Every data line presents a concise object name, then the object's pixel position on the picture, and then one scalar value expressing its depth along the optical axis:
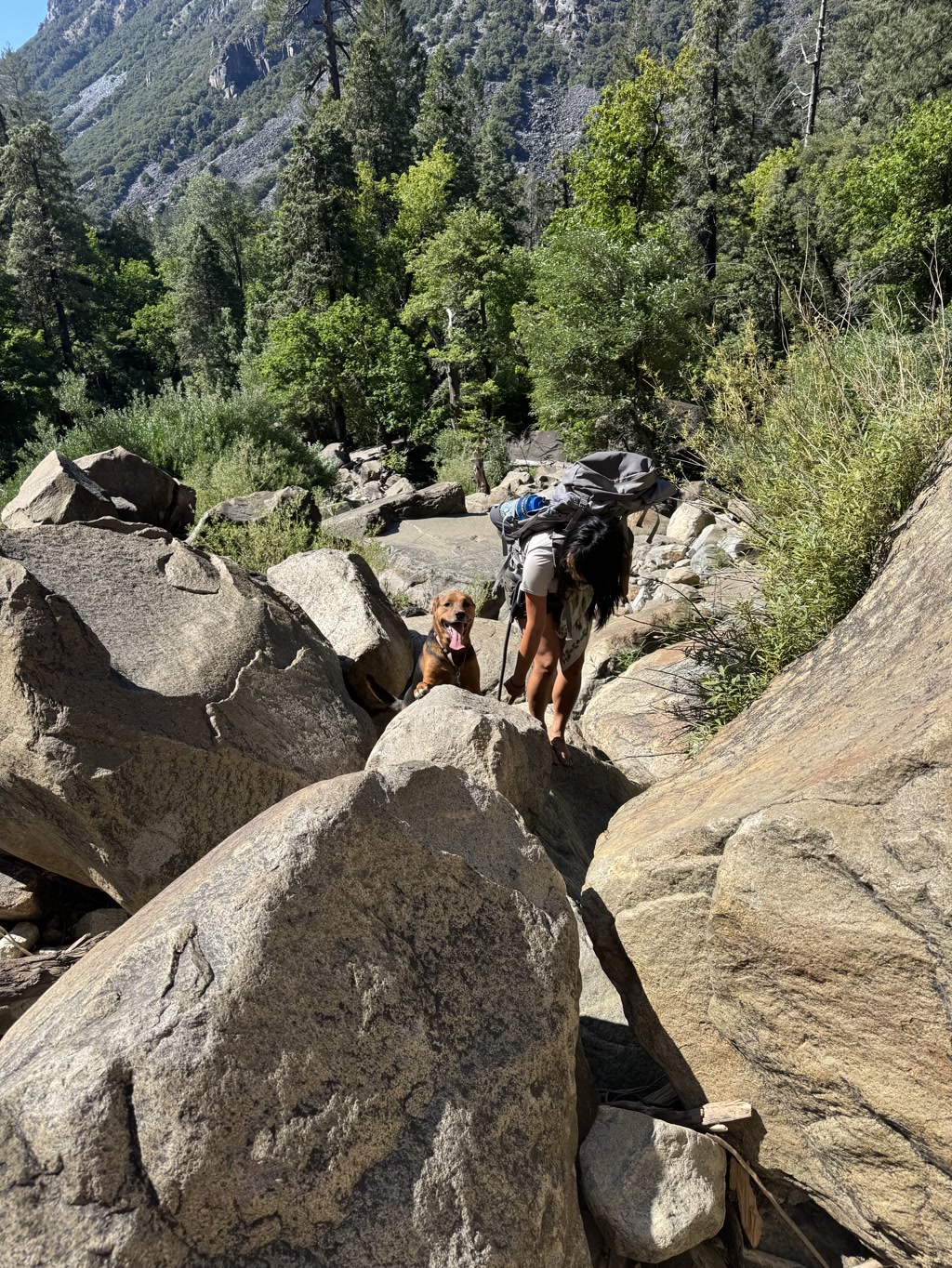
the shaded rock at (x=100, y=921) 3.38
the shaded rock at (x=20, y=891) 3.34
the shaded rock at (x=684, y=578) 7.55
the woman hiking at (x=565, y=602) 4.15
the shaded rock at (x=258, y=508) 9.30
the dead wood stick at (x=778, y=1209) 2.13
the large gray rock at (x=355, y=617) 5.03
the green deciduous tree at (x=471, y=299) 25.30
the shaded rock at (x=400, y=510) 12.67
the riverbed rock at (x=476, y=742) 3.11
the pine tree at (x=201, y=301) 36.47
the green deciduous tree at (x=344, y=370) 24.42
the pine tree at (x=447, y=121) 32.56
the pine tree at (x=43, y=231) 29.84
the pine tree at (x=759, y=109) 26.91
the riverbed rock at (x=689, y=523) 12.30
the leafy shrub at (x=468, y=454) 22.34
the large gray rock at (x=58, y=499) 6.40
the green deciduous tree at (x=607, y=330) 18.02
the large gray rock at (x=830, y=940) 1.88
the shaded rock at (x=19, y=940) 3.18
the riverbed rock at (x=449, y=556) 9.26
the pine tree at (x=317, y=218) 24.59
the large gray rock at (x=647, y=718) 4.37
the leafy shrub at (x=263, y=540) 8.59
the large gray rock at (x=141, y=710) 2.98
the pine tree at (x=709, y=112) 24.73
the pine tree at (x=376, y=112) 31.88
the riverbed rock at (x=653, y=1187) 2.00
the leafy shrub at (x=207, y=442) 12.22
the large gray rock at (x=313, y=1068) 1.56
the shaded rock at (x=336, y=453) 21.78
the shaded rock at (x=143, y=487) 8.21
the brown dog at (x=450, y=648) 4.66
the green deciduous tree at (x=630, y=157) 23.34
